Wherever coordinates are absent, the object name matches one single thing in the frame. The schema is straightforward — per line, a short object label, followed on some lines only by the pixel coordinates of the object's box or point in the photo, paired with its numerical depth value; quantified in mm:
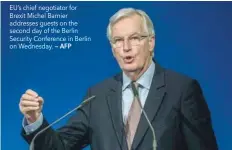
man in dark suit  5561
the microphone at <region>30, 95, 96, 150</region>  5464
